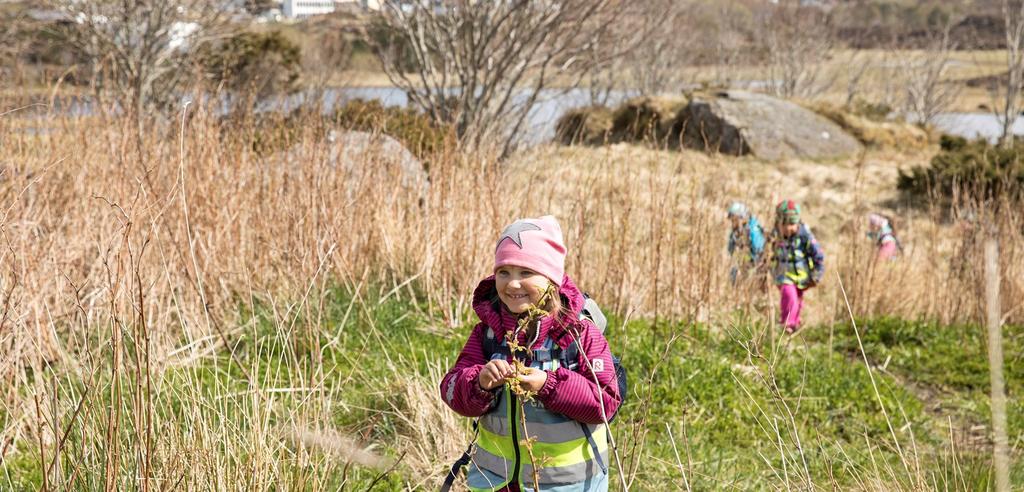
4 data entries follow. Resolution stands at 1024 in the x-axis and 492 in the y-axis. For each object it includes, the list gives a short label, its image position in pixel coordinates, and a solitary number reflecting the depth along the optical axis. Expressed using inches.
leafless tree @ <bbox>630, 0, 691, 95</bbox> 824.3
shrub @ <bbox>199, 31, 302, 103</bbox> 550.3
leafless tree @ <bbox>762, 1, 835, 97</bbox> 917.8
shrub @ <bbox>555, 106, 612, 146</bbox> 680.0
